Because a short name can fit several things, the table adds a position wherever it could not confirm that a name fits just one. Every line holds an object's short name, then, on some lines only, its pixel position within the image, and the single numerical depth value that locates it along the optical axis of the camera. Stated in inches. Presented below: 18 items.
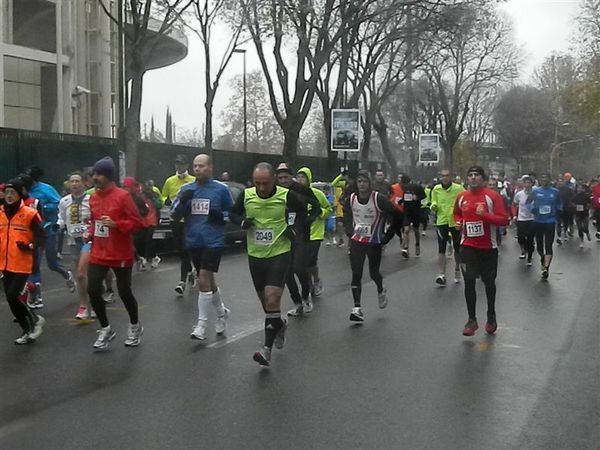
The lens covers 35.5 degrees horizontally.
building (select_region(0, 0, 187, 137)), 1314.0
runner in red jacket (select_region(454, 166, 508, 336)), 381.1
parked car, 734.5
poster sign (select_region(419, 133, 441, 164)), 2018.9
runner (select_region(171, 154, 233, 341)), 360.5
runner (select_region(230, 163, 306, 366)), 315.9
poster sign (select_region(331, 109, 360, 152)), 1412.4
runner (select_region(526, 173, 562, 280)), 611.8
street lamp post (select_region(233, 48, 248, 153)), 1656.3
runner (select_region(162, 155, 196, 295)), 510.9
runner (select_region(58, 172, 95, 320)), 414.9
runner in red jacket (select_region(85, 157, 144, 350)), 335.0
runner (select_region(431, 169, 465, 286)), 573.0
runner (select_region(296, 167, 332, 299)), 452.1
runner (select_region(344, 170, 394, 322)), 423.5
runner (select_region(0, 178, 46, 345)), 348.8
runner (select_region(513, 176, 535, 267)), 663.8
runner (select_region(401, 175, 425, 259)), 794.2
